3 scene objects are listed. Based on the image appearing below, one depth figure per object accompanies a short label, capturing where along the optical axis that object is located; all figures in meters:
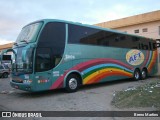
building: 13.40
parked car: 15.18
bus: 6.46
